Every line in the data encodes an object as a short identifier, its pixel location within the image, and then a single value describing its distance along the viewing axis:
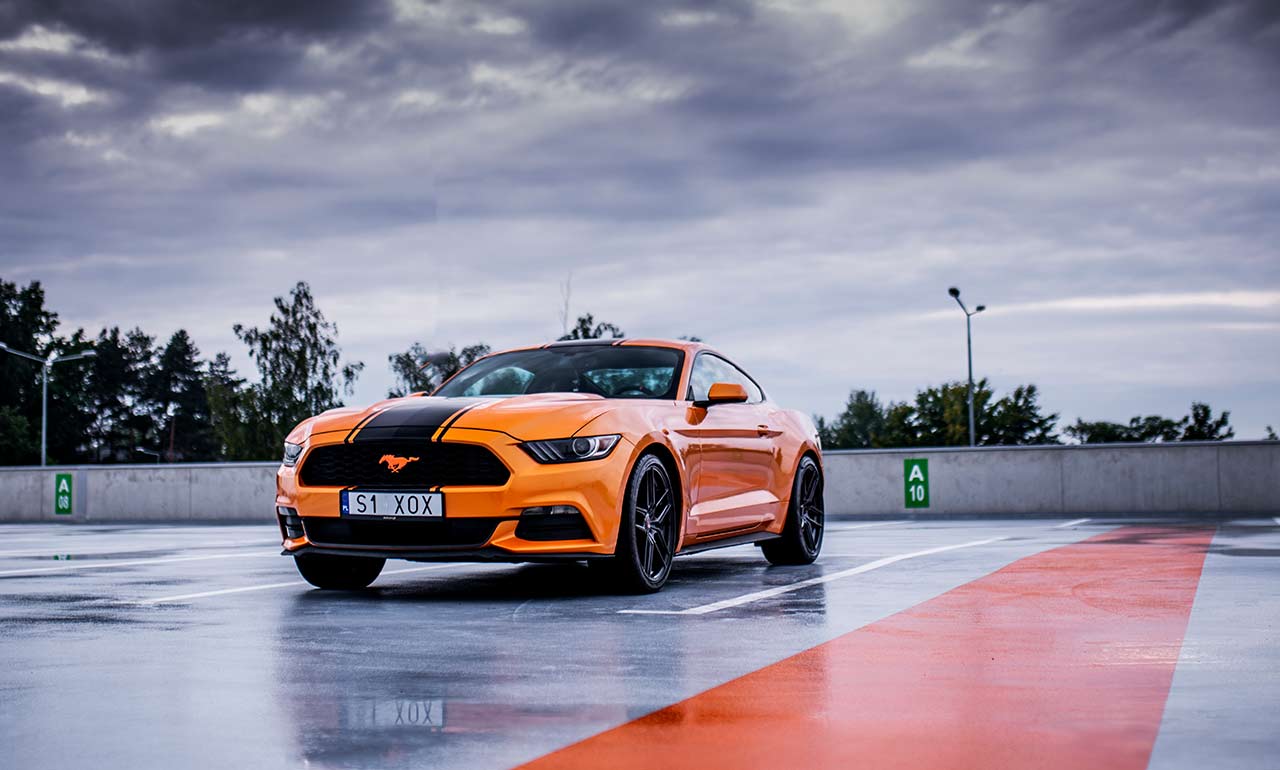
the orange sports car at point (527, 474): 7.52
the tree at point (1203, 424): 94.41
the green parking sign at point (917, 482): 23.48
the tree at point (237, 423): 78.50
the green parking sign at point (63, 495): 27.95
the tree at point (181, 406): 126.06
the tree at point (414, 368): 69.81
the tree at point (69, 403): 97.50
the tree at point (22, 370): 86.06
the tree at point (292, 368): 78.19
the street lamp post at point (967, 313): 48.70
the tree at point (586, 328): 55.84
